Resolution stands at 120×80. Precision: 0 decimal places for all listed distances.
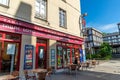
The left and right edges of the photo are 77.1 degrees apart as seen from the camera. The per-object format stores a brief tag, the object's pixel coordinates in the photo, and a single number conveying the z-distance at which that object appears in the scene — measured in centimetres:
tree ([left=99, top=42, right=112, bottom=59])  1874
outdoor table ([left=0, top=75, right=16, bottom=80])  357
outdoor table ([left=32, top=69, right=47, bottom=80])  390
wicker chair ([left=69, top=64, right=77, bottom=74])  602
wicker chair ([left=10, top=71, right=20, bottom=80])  372
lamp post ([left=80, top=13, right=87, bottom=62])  986
